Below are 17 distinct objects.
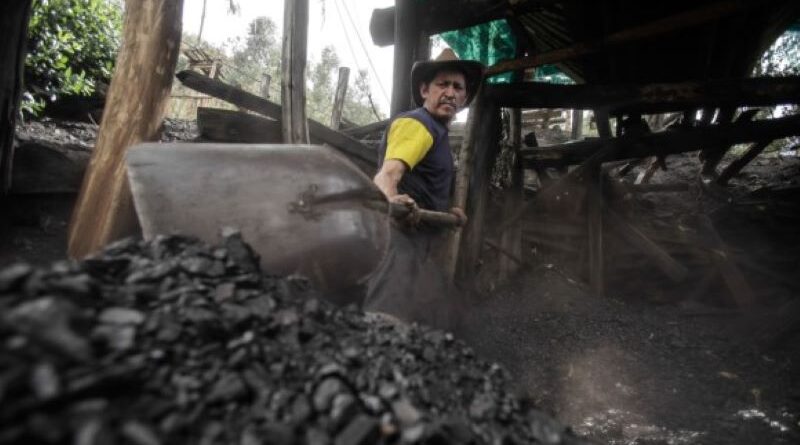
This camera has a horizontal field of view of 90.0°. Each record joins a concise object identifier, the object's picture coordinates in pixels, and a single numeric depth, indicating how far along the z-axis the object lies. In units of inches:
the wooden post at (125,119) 85.4
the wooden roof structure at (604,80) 121.0
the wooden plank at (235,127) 120.0
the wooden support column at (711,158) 254.0
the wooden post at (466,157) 145.9
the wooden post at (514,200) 191.9
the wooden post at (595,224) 189.8
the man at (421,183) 82.1
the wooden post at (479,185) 149.7
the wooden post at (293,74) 124.5
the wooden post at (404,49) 128.3
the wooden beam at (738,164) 220.9
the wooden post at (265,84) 477.1
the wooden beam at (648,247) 186.1
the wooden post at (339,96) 310.4
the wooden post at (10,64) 81.4
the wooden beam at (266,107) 111.9
